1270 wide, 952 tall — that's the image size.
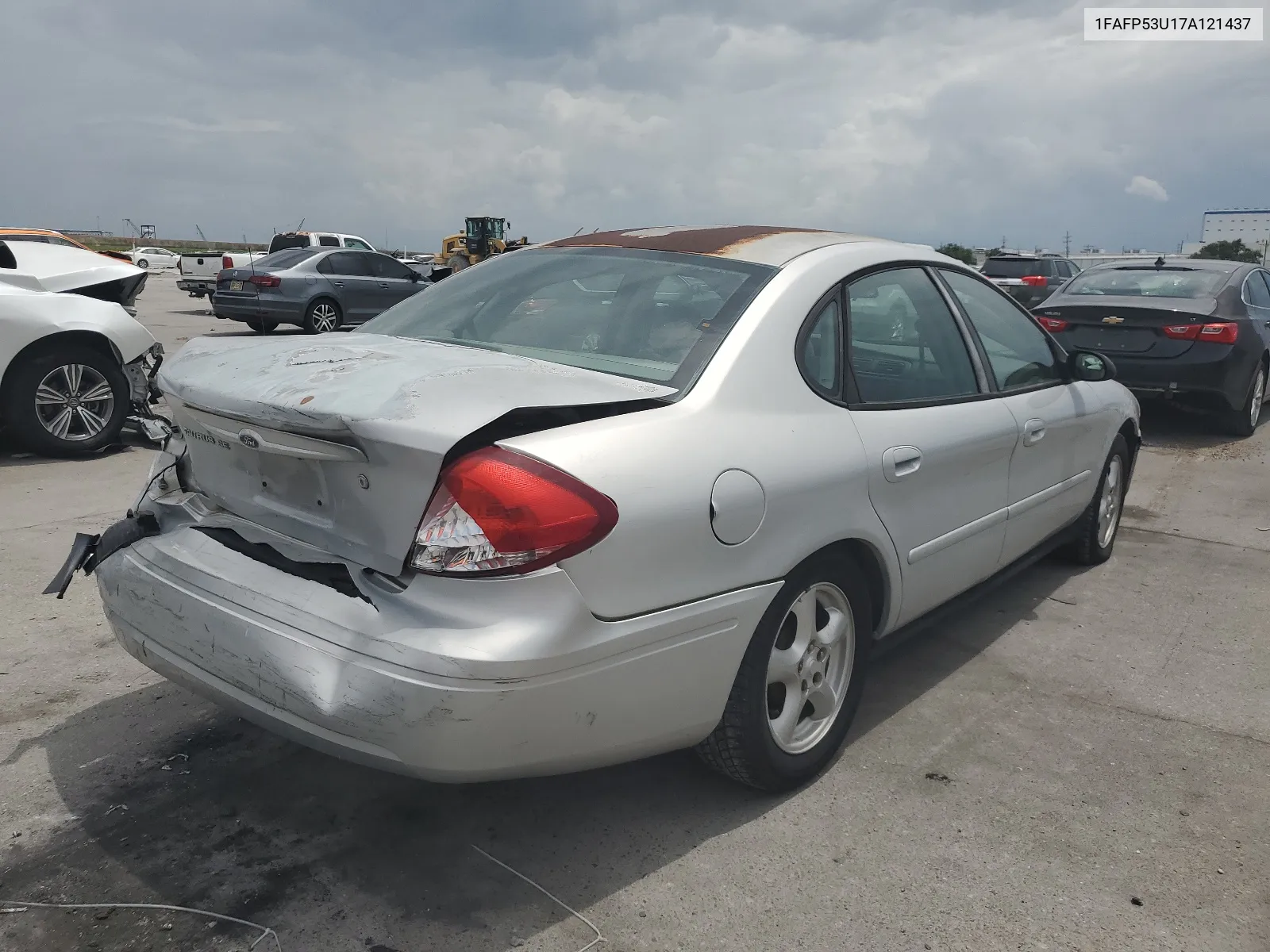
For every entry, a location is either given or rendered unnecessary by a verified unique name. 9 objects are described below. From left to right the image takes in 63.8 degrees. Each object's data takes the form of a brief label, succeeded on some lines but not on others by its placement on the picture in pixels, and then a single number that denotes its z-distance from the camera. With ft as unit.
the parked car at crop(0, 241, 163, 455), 22.48
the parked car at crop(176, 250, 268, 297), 75.56
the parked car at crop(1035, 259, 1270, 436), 27.45
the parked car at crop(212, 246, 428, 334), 52.47
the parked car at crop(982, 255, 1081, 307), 63.31
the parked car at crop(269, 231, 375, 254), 88.02
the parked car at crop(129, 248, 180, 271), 142.31
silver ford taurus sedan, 7.06
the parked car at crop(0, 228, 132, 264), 54.65
